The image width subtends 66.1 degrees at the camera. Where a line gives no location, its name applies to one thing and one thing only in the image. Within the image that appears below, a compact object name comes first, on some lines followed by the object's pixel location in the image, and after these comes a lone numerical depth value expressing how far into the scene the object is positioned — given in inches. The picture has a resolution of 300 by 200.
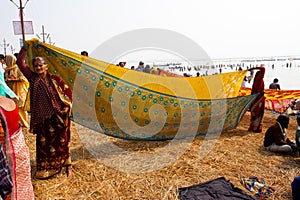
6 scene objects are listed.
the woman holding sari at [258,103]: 208.4
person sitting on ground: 162.4
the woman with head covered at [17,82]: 202.8
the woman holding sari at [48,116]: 118.0
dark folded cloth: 111.3
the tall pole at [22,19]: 413.3
